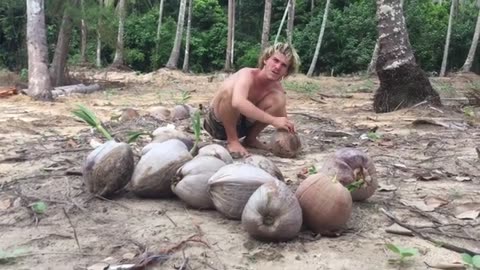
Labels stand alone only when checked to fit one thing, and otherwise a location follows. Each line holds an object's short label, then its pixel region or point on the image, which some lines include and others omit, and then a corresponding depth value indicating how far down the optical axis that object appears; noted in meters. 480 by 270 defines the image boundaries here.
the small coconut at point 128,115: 5.80
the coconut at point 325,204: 2.14
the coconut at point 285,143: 3.72
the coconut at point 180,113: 5.69
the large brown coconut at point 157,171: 2.55
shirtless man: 3.56
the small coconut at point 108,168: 2.54
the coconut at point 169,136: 3.01
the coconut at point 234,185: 2.25
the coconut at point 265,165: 2.54
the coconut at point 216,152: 2.67
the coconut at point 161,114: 5.62
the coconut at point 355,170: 2.44
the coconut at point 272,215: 2.05
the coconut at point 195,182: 2.42
